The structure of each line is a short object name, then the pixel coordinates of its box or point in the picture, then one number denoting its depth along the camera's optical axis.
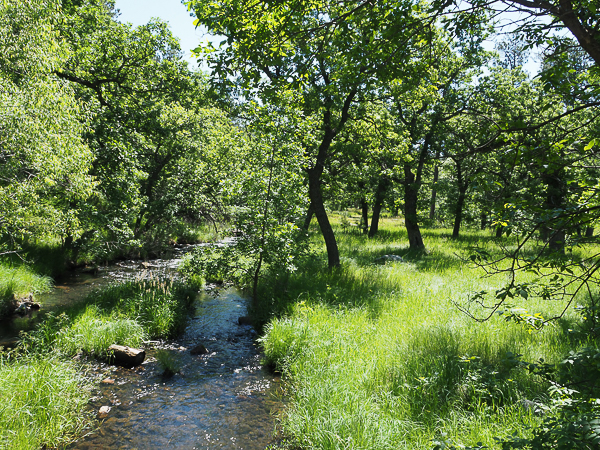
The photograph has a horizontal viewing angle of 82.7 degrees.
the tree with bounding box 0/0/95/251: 6.61
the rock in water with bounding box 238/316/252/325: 9.95
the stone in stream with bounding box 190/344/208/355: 8.11
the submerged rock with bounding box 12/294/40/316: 9.94
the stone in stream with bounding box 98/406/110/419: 5.60
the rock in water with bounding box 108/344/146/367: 7.38
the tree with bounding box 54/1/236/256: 12.79
